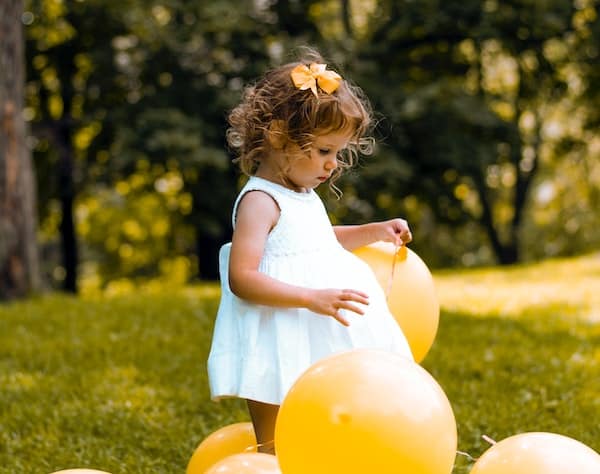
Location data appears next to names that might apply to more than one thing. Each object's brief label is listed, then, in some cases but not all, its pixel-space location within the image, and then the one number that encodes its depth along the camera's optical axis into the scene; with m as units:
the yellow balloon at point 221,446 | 2.67
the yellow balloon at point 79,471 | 2.29
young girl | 2.50
